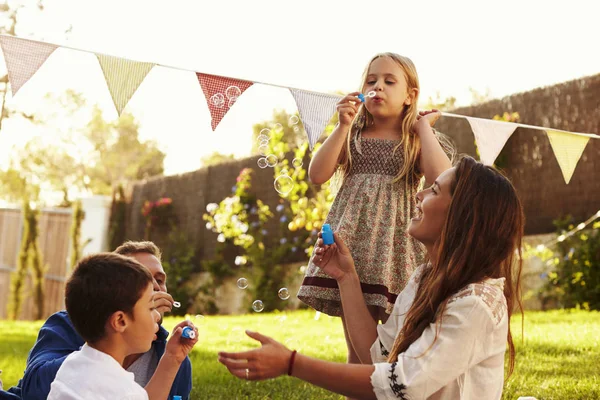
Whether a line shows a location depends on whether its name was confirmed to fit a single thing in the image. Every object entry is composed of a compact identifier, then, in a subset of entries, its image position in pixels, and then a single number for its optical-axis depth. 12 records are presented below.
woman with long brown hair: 1.95
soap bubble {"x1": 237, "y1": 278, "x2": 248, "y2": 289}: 3.31
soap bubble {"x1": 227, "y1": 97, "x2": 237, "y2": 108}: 3.80
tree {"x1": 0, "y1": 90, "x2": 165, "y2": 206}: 29.22
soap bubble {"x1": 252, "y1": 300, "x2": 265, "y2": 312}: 3.24
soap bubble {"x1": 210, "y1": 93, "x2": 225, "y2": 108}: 3.79
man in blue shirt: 2.59
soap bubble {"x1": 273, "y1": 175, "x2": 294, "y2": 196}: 3.76
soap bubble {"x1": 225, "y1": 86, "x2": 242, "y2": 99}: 3.82
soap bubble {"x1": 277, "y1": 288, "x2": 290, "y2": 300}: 3.23
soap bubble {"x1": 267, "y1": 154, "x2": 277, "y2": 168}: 3.63
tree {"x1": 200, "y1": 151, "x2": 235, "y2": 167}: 33.88
